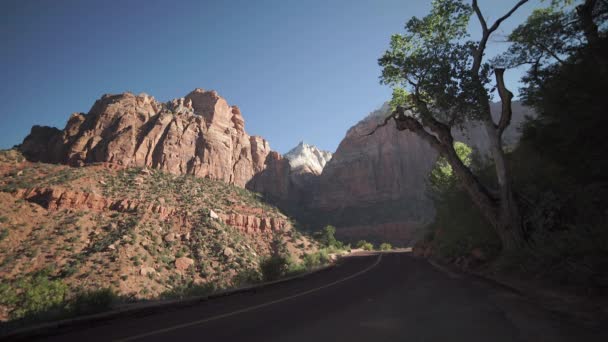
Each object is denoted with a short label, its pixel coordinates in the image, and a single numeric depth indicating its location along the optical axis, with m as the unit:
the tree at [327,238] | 57.91
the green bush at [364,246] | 59.36
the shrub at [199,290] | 11.16
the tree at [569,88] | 7.79
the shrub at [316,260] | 22.29
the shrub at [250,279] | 14.01
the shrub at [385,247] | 58.18
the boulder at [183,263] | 32.38
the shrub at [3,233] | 29.72
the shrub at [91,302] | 6.72
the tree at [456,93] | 10.73
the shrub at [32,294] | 12.68
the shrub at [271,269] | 14.27
